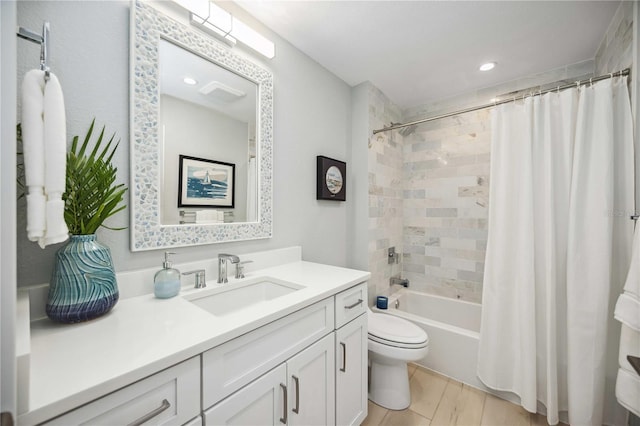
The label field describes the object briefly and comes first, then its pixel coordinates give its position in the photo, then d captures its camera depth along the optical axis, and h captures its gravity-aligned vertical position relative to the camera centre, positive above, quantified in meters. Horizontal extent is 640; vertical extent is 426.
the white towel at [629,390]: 1.03 -0.76
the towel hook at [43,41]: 0.59 +0.41
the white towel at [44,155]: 0.54 +0.12
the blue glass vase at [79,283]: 0.73 -0.23
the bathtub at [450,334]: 1.85 -1.01
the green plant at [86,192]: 0.78 +0.05
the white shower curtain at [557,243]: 1.36 -0.19
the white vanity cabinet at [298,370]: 0.74 -0.60
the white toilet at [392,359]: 1.55 -0.95
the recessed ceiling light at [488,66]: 1.92 +1.15
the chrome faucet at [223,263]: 1.22 -0.27
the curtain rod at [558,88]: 1.35 +0.75
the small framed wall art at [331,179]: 1.87 +0.24
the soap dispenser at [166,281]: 0.99 -0.30
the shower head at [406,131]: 2.70 +0.87
